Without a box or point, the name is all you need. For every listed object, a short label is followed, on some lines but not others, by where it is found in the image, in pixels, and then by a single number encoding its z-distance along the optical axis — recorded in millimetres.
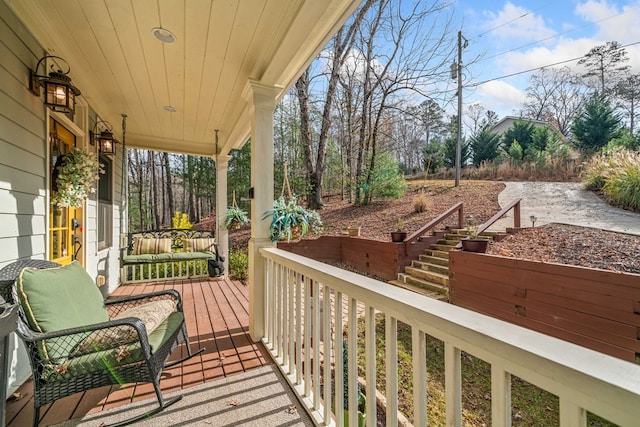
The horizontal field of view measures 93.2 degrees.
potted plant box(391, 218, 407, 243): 6379
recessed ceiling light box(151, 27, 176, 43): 2194
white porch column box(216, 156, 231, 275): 5562
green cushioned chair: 1543
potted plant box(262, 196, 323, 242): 2674
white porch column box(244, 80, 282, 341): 2666
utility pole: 10141
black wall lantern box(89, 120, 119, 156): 3709
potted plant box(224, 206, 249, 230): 5520
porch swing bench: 4918
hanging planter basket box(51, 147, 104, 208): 2561
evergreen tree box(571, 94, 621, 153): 12055
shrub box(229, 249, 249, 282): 5516
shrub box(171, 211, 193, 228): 7793
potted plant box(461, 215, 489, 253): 4770
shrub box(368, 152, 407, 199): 9938
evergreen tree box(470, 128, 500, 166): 15328
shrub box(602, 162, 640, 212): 5867
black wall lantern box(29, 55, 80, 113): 2215
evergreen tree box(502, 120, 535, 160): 14879
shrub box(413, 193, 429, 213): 8562
